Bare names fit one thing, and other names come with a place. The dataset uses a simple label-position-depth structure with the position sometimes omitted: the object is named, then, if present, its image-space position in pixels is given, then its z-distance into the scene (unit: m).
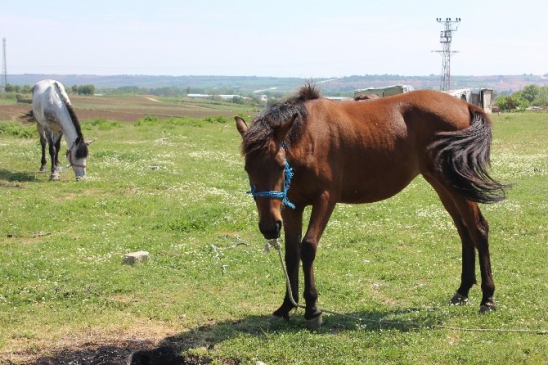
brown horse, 6.87
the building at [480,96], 51.55
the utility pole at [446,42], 81.19
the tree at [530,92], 94.56
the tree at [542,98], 78.18
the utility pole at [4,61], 127.05
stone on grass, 9.96
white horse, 17.89
